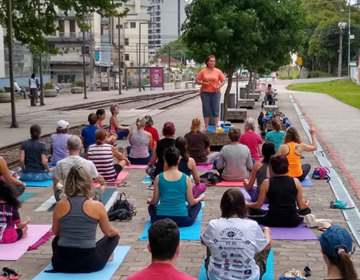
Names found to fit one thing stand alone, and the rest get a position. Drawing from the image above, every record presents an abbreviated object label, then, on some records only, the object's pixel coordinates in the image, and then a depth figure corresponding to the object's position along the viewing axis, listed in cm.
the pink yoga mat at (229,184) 1044
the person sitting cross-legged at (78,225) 561
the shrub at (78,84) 6401
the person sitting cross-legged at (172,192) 709
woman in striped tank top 975
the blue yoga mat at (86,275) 582
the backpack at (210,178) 1057
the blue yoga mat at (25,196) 952
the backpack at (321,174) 1129
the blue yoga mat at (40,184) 1056
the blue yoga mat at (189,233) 723
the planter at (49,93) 4791
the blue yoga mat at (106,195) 904
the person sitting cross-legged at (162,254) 387
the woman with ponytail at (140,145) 1244
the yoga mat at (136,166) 1252
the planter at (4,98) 3900
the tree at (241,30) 1842
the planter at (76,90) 5697
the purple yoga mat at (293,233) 723
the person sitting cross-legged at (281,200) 725
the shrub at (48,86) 4972
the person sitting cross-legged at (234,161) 1013
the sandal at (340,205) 889
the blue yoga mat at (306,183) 1061
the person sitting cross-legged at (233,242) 507
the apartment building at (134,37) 11349
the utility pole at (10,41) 2014
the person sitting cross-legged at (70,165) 809
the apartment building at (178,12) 19112
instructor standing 1566
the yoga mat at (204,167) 1225
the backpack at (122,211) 819
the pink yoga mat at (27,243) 656
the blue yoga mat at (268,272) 589
